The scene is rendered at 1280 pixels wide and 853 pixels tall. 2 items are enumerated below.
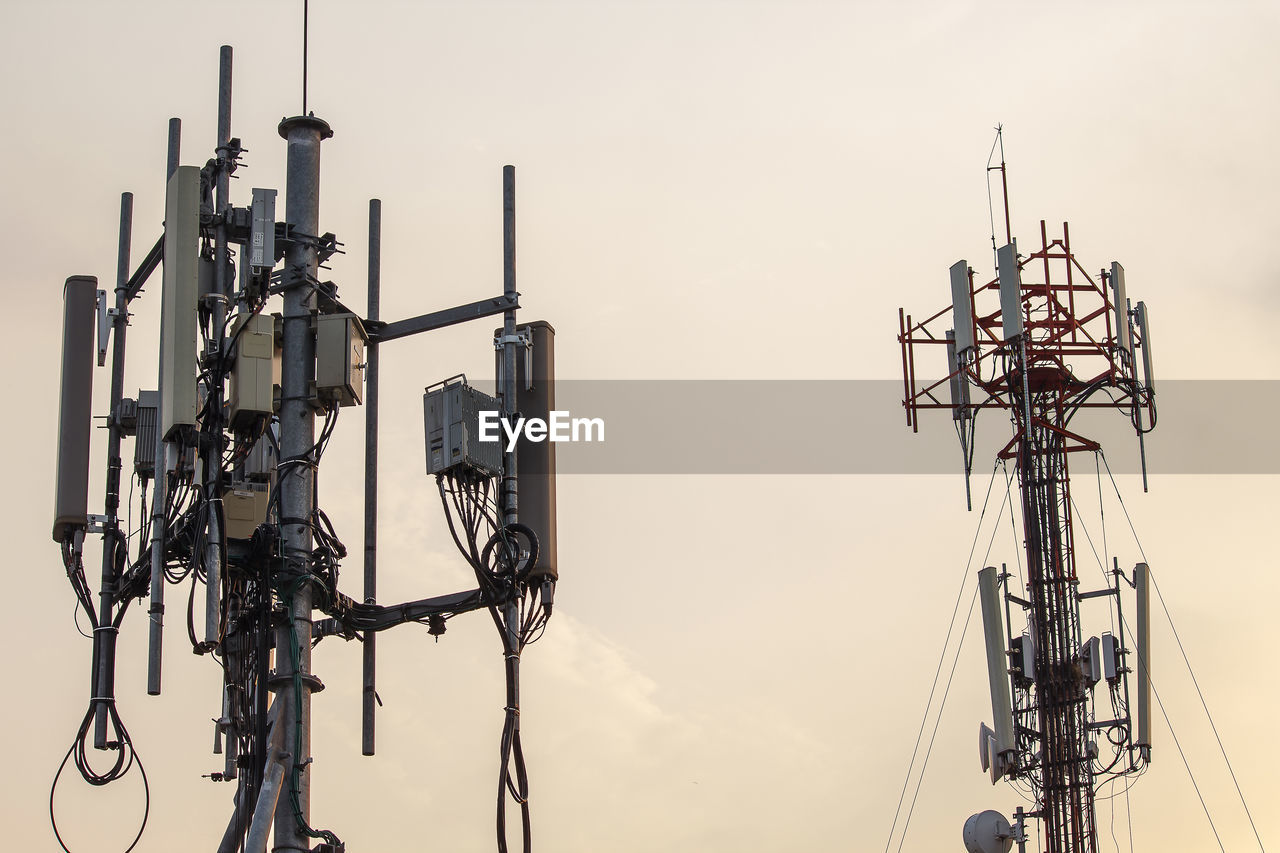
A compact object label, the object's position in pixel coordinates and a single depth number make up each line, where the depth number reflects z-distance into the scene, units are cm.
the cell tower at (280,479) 2039
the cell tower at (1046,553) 4262
